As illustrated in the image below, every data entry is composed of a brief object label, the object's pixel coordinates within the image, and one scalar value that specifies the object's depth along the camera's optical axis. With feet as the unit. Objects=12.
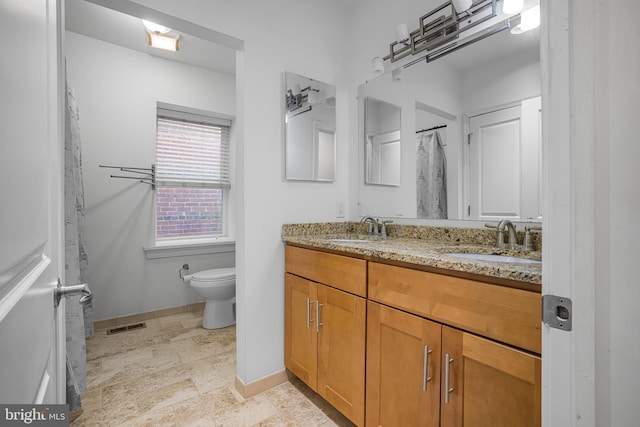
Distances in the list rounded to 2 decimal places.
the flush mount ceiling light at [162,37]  7.61
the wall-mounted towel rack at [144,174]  8.83
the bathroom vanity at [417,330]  2.77
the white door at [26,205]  0.96
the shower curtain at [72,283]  4.91
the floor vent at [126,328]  8.33
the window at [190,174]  9.87
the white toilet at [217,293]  8.27
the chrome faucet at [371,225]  6.64
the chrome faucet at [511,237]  4.18
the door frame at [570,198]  1.64
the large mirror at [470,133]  4.51
